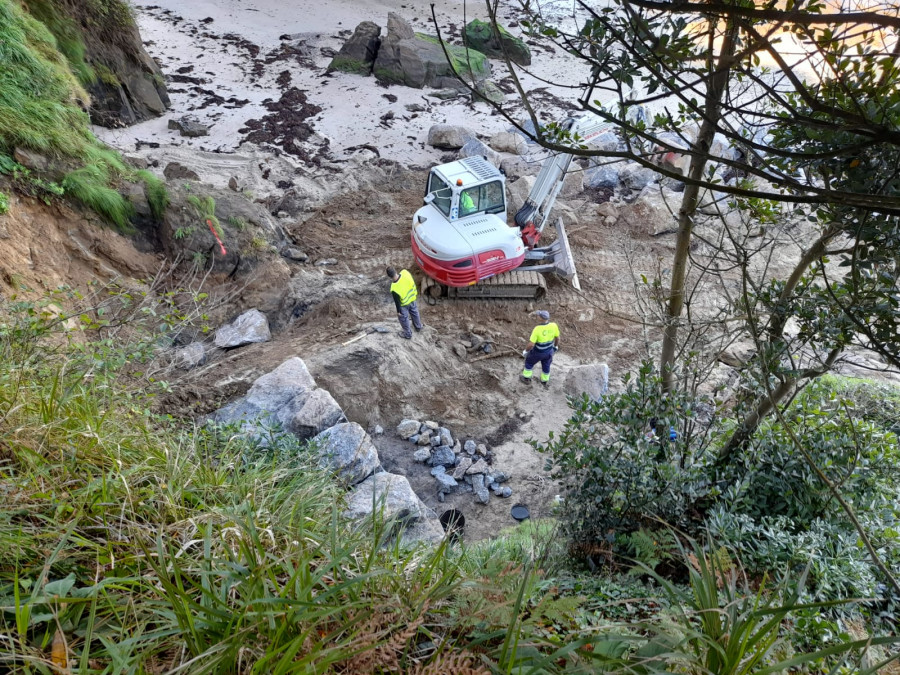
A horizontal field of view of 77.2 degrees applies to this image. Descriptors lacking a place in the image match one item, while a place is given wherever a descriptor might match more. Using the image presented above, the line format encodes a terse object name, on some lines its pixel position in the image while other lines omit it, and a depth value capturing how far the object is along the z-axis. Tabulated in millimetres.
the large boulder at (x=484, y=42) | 16953
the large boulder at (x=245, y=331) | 8383
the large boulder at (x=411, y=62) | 15961
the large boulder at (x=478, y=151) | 13172
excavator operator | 9000
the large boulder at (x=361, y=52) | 16094
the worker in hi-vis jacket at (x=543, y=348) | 7598
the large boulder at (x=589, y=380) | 7945
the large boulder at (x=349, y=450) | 5559
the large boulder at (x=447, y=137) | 13750
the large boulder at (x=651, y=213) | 11445
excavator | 8773
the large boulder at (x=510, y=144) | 14000
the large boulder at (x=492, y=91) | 14986
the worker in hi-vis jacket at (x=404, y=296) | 7965
